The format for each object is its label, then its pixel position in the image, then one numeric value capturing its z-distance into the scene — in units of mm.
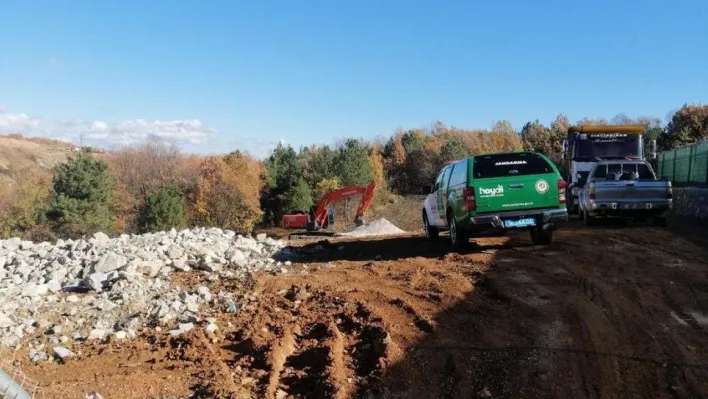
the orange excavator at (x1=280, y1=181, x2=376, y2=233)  27578
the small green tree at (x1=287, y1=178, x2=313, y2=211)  51312
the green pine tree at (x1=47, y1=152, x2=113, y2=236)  40312
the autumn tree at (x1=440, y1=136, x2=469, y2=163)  60219
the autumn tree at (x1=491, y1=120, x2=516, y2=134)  79319
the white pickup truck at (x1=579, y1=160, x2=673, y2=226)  15797
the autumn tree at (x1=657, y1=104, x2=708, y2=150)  49647
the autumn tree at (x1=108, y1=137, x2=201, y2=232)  54188
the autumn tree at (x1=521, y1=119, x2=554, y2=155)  63778
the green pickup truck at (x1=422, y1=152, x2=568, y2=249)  11156
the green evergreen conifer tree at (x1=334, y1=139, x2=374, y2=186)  54250
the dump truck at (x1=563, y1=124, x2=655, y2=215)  21406
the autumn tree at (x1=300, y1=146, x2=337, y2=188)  56169
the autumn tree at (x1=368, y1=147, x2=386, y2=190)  58594
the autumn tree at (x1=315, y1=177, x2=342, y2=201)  52750
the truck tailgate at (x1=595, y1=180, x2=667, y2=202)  15750
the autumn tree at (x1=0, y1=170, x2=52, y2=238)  41834
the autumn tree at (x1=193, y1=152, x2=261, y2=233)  53188
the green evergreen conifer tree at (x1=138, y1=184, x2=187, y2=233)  41156
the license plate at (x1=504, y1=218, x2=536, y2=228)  11156
